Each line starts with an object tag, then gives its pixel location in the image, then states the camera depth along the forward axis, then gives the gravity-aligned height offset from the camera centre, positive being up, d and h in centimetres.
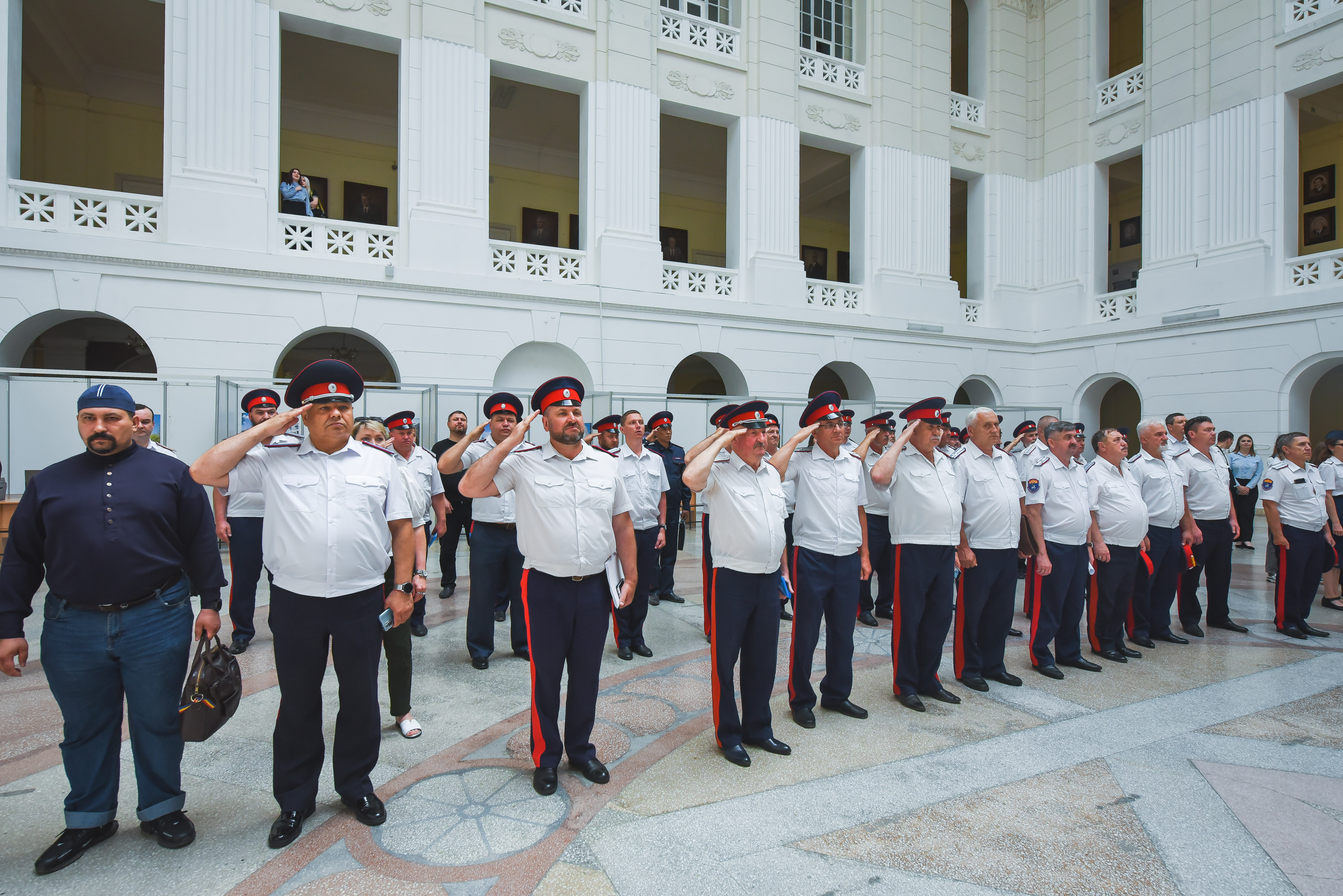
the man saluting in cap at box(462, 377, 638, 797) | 343 -54
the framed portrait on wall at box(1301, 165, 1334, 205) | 1652 +644
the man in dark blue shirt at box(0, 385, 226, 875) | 278 -65
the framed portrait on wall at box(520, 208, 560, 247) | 1805 +583
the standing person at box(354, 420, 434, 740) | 397 -127
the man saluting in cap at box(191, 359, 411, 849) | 293 -55
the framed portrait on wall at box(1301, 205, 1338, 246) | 1655 +545
